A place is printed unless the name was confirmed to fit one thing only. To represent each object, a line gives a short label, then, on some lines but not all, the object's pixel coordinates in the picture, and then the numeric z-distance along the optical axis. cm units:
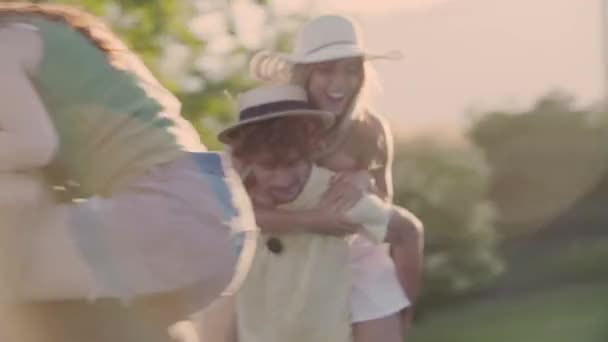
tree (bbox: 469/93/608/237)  943
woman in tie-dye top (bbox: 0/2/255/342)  284
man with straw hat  388
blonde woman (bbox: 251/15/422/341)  392
